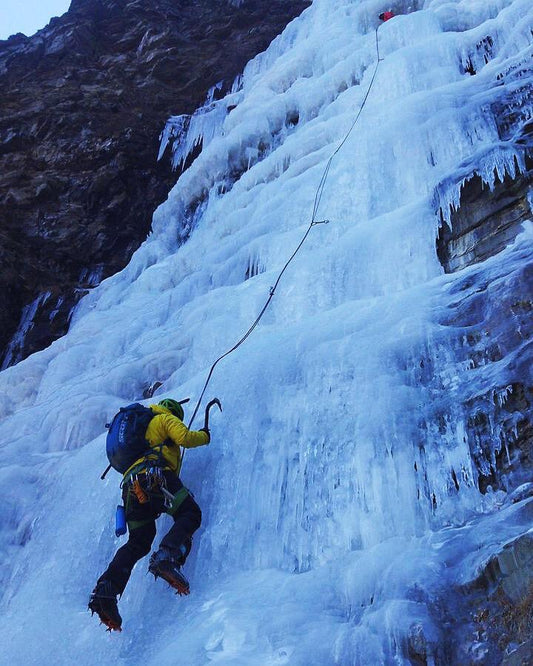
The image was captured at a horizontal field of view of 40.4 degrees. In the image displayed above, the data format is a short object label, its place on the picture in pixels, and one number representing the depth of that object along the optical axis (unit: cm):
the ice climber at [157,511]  303
